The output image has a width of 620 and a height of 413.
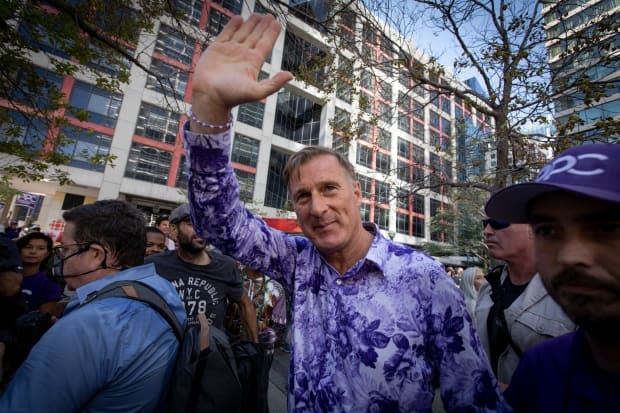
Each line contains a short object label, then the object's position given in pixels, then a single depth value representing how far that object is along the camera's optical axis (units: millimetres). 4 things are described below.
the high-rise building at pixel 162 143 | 18812
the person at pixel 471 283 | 3188
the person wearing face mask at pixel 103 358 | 1077
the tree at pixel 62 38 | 3635
